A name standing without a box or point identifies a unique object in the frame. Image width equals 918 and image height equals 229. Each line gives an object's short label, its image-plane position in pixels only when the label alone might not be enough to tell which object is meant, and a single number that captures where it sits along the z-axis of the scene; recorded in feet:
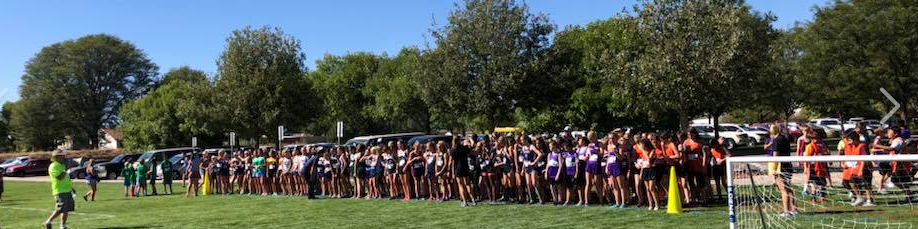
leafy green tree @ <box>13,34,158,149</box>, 236.84
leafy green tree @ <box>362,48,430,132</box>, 171.94
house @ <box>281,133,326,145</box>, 213.09
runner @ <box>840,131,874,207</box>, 37.73
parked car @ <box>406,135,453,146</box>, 84.40
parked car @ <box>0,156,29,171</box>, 144.25
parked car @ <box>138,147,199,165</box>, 104.01
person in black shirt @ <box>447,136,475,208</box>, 46.85
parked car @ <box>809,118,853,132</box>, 167.75
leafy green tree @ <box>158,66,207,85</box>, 264.72
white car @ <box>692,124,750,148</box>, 121.47
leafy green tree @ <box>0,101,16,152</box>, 278.44
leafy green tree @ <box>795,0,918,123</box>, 92.79
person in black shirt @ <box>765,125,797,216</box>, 34.81
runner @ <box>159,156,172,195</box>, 77.00
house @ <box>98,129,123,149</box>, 300.79
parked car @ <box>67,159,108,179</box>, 121.08
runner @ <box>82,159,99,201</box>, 68.44
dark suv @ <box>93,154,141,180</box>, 115.14
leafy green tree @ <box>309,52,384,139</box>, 194.49
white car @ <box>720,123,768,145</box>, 123.81
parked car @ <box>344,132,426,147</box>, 90.51
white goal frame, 23.90
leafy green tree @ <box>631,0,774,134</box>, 68.54
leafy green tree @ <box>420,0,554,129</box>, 81.82
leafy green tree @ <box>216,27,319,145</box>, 99.30
